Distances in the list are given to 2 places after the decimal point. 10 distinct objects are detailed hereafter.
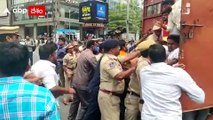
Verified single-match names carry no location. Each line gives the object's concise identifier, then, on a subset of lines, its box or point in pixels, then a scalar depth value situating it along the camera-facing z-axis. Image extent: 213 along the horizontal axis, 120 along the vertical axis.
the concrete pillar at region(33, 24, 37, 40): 18.17
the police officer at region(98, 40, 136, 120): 2.16
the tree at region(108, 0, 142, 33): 18.86
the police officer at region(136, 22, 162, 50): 2.22
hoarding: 15.26
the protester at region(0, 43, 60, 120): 0.91
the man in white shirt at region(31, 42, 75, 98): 1.60
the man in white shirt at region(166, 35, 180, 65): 1.86
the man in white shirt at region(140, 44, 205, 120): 1.47
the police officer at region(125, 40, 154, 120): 2.12
